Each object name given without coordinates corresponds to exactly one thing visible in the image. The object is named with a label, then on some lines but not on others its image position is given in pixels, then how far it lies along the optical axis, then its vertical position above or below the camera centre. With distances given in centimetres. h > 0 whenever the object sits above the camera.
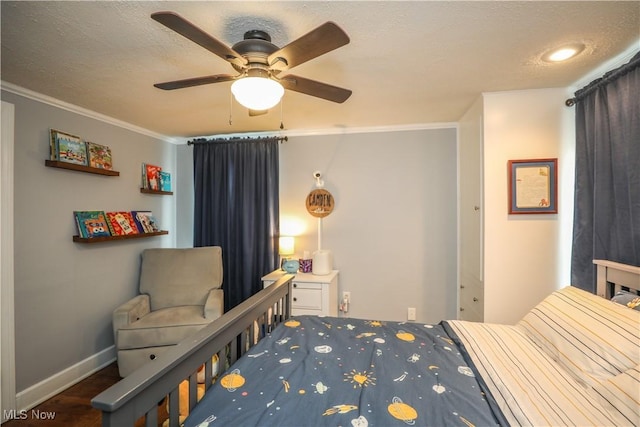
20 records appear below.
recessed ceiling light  158 +93
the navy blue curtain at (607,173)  155 +25
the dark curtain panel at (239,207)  323 +8
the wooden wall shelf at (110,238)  238 -22
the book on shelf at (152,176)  315 +42
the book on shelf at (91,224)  242 -9
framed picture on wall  209 +21
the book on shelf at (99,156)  252 +53
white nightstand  273 -78
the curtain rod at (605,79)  152 +81
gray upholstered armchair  231 -84
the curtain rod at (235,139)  324 +87
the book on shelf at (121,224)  269 -10
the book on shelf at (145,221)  298 -8
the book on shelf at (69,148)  224 +54
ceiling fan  108 +69
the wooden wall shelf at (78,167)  218 +38
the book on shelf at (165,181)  334 +40
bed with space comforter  92 -66
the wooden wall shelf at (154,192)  307 +25
